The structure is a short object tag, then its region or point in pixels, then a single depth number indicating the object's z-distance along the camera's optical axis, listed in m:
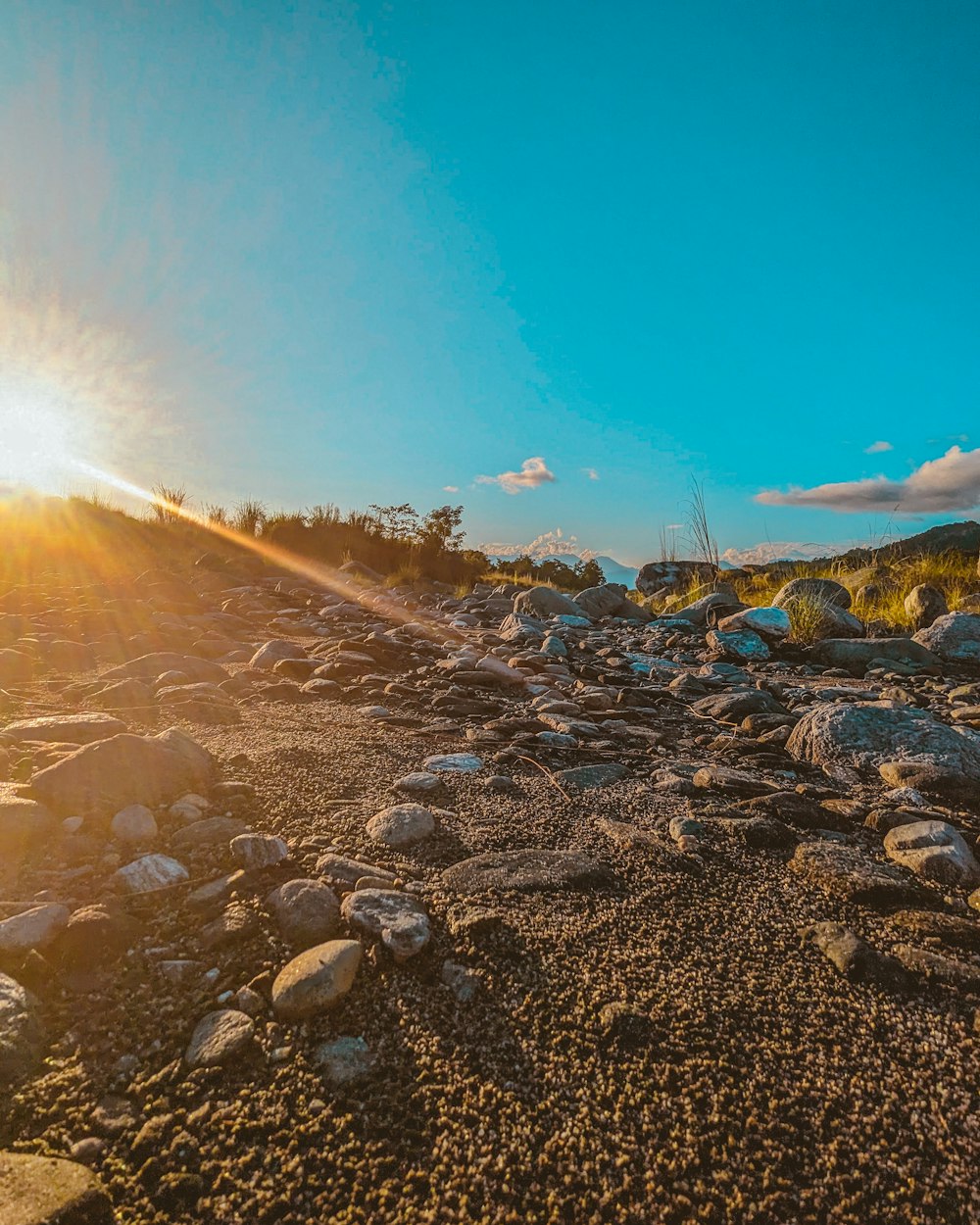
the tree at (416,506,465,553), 16.77
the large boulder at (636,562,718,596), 14.12
